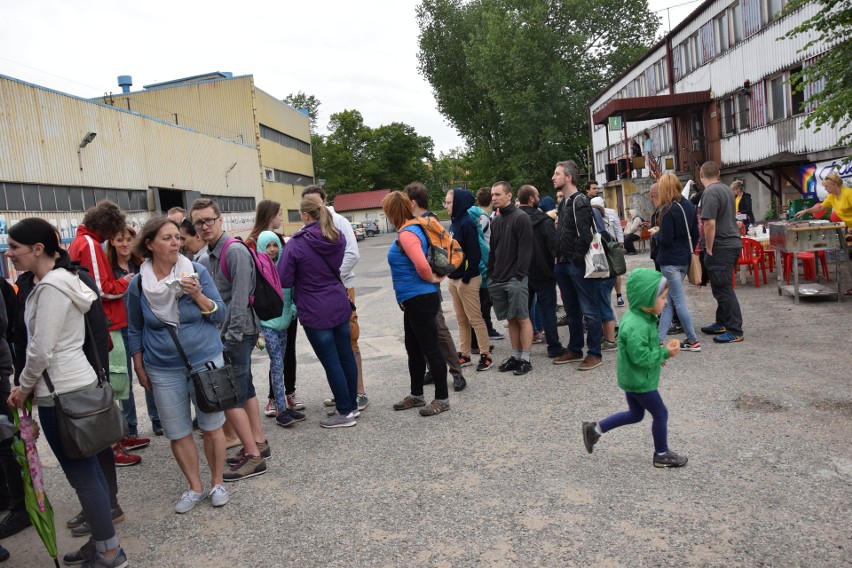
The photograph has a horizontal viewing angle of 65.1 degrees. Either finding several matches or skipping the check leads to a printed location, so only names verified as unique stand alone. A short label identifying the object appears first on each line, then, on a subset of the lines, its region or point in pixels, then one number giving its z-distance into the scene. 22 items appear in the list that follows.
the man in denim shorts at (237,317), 4.70
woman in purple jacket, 5.39
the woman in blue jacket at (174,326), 4.02
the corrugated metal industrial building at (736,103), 20.23
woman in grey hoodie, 3.38
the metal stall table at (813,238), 9.29
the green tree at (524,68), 45.47
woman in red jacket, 5.08
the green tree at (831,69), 10.11
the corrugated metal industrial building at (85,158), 22.14
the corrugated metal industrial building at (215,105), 45.59
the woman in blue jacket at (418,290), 5.68
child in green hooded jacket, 4.11
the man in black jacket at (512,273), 6.84
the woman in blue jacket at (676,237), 7.21
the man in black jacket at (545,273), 7.54
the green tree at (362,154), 82.19
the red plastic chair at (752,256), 11.57
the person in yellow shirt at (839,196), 9.28
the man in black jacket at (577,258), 6.97
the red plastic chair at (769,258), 12.48
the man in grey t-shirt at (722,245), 7.43
